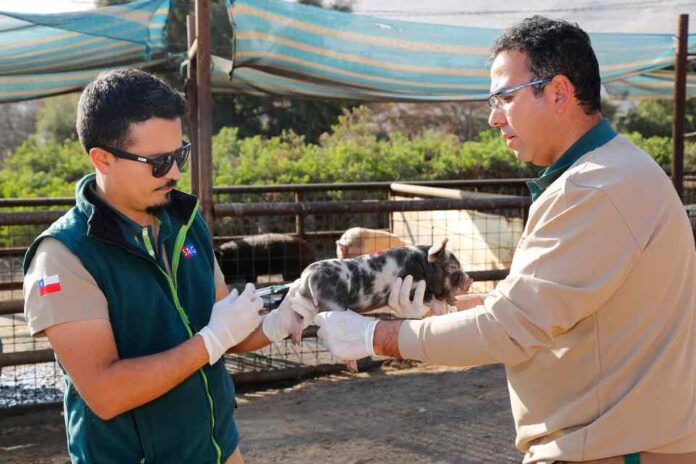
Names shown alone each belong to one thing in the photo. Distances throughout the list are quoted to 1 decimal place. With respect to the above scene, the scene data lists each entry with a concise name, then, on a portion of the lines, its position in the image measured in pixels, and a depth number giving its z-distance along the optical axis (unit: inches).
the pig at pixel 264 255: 354.3
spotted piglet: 107.9
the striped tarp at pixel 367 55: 239.0
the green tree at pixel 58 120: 1226.6
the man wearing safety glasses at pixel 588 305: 79.6
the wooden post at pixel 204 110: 207.6
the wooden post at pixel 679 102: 277.9
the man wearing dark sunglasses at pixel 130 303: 82.6
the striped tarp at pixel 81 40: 242.5
